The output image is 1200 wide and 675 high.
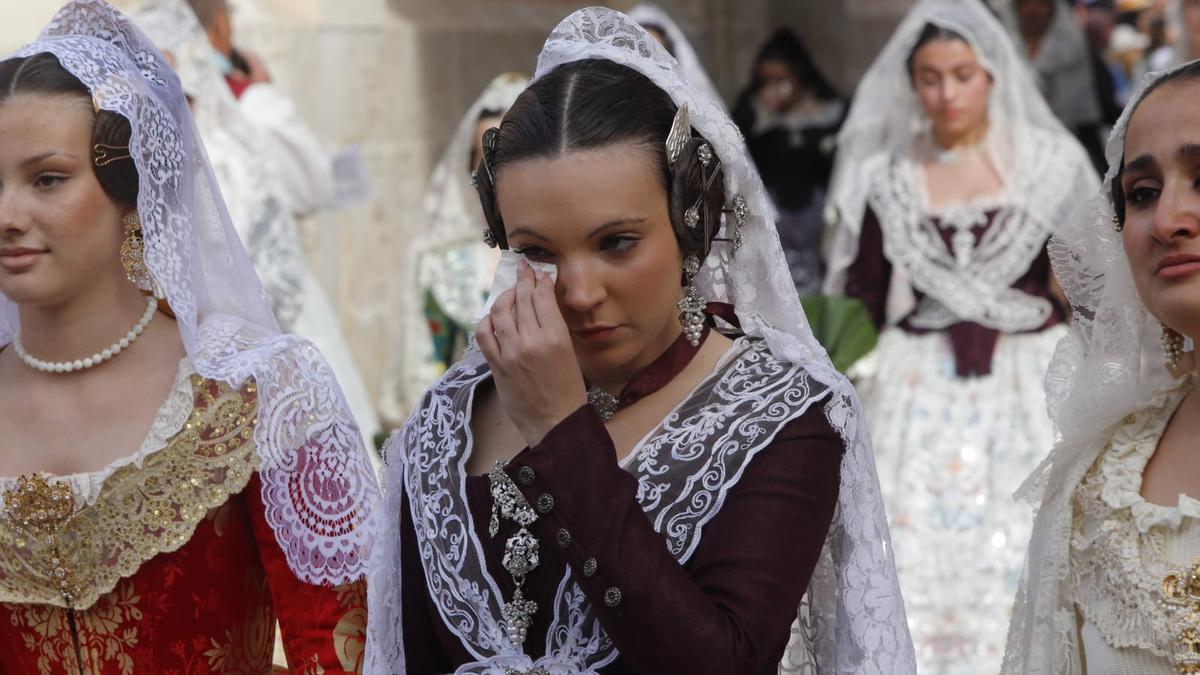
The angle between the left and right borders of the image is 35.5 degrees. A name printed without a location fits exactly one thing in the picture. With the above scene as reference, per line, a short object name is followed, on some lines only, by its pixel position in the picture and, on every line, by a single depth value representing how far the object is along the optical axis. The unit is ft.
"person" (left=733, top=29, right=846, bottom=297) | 30.04
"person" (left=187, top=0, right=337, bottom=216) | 24.08
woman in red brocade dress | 9.64
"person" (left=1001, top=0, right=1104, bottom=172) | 32.35
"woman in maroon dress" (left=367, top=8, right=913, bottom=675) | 7.70
